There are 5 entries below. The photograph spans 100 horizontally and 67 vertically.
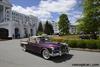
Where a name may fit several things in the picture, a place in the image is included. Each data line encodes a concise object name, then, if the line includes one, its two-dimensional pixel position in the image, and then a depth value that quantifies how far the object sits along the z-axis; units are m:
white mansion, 18.31
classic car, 4.35
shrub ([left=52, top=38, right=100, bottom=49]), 6.07
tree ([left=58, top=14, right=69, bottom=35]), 24.95
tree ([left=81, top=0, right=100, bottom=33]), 7.82
